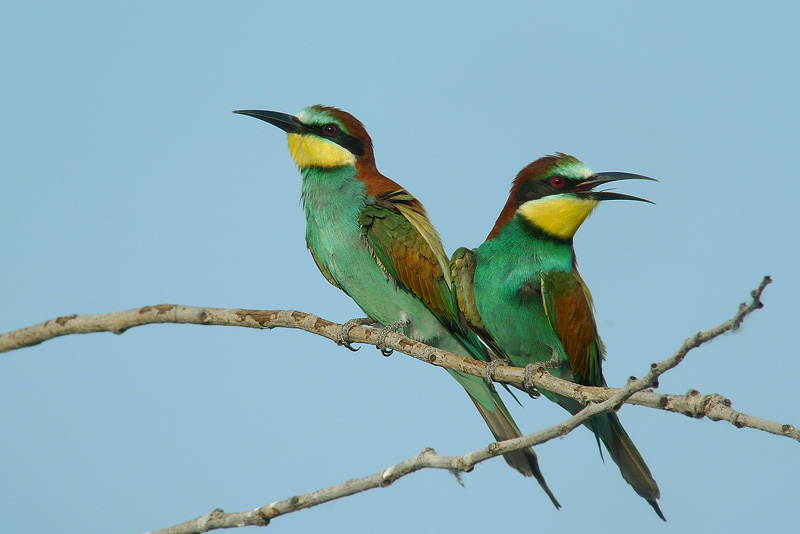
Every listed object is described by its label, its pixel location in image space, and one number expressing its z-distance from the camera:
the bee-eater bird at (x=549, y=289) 6.42
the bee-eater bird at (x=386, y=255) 7.10
